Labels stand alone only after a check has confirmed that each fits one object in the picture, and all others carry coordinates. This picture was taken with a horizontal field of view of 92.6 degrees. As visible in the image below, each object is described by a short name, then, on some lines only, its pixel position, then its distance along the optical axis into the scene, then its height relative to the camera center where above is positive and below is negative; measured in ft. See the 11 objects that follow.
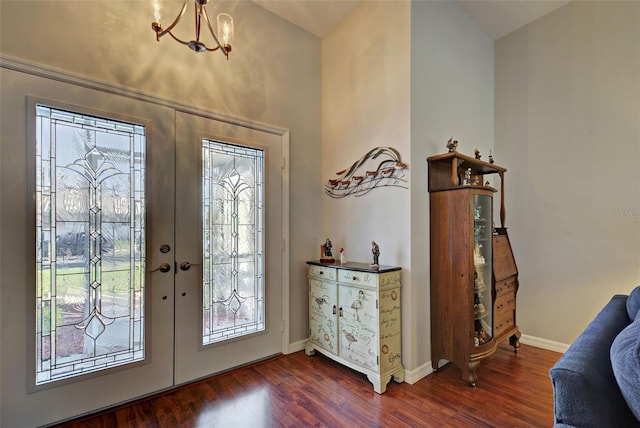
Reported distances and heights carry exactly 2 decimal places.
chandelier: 5.69 +3.73
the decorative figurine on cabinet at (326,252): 9.96 -1.16
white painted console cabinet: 7.93 -2.86
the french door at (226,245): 8.18 -0.81
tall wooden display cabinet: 8.16 -1.58
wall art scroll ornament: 8.78 +1.30
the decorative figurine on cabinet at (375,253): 8.61 -1.05
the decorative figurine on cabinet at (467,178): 9.13 +1.13
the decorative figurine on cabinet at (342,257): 9.59 -1.28
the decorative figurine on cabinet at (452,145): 8.84 +2.03
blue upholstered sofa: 3.08 -1.87
